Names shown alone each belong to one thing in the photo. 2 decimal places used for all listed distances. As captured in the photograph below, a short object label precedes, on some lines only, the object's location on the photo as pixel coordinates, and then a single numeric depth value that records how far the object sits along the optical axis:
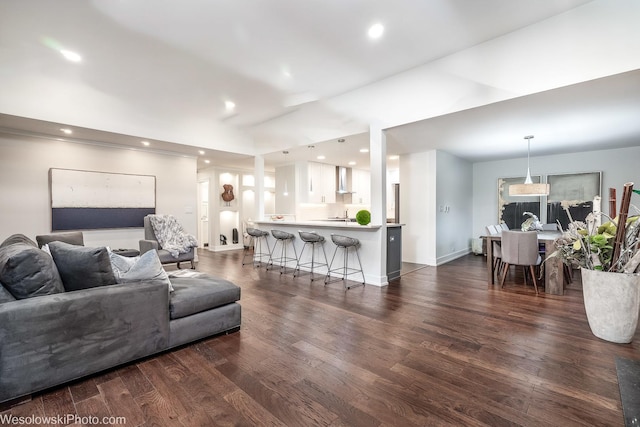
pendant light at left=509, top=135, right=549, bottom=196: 4.98
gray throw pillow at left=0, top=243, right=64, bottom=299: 1.79
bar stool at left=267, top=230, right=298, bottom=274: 5.51
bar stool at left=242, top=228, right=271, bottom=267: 5.95
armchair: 5.37
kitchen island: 4.55
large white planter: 2.50
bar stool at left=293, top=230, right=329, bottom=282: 4.95
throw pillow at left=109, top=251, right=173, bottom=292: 2.31
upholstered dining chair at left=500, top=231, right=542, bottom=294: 4.16
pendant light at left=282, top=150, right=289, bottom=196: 7.78
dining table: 4.02
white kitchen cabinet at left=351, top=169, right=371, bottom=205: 8.73
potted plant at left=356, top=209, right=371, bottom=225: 4.63
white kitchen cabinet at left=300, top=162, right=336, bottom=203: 7.47
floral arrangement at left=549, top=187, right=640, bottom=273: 2.55
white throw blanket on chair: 5.59
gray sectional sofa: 1.74
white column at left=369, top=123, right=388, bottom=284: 4.50
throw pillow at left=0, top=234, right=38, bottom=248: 2.48
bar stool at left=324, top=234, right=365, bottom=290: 4.53
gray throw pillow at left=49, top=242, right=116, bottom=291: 2.09
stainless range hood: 8.23
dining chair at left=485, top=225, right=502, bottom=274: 4.94
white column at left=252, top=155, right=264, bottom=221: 6.78
